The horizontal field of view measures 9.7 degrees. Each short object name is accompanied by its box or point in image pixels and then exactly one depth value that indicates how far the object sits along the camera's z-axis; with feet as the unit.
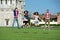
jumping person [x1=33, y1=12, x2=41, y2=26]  89.64
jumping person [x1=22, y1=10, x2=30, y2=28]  93.15
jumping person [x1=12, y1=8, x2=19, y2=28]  82.70
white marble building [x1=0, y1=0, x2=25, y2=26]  242.58
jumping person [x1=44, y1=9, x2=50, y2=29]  79.33
